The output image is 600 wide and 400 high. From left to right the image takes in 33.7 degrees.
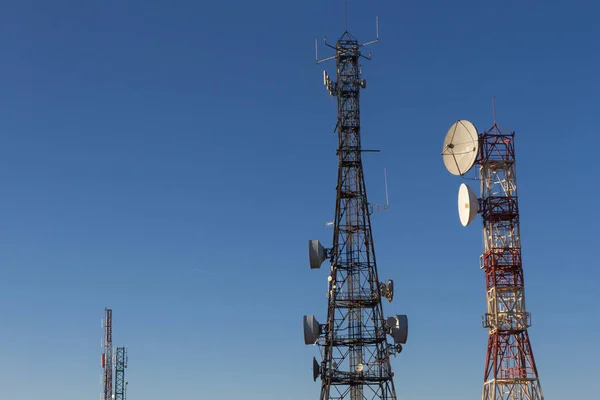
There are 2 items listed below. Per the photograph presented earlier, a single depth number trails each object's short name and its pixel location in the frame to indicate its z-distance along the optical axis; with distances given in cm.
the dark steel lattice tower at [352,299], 9456
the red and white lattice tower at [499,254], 11200
